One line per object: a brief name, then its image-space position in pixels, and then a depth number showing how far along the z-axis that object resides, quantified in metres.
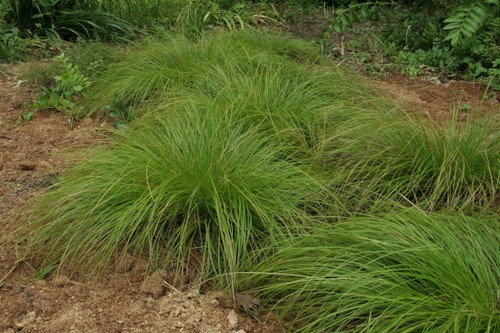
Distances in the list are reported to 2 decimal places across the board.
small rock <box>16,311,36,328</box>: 1.99
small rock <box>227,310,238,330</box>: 2.11
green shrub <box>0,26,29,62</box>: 4.93
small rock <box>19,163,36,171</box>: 3.24
